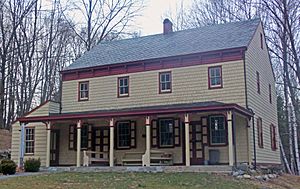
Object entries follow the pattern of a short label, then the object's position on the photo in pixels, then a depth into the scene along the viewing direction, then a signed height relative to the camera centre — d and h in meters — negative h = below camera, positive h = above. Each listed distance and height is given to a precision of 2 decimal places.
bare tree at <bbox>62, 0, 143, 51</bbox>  39.16 +11.15
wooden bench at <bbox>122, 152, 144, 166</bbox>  22.02 -0.80
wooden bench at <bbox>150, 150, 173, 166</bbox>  20.72 -0.75
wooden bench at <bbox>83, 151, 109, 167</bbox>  21.05 -0.82
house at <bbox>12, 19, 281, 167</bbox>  20.45 +2.19
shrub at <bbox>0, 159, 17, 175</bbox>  19.03 -1.11
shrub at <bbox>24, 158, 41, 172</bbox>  20.88 -1.12
